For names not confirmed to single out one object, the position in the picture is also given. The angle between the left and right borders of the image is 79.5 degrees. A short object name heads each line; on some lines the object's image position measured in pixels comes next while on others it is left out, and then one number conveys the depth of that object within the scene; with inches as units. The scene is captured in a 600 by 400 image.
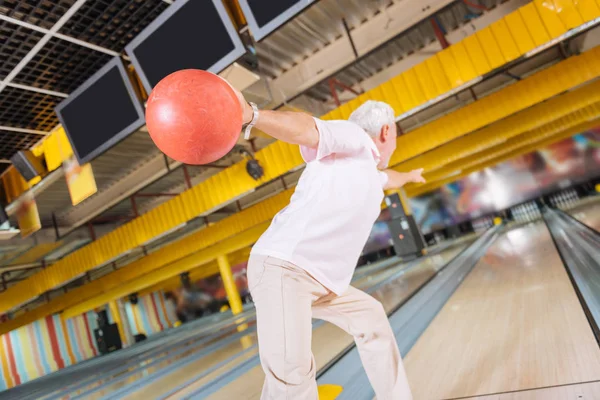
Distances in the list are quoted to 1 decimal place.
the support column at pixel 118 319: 570.3
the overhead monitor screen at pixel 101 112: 164.1
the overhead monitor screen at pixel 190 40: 139.4
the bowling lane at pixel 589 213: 234.6
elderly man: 43.5
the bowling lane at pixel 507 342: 62.1
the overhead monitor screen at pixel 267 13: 131.0
